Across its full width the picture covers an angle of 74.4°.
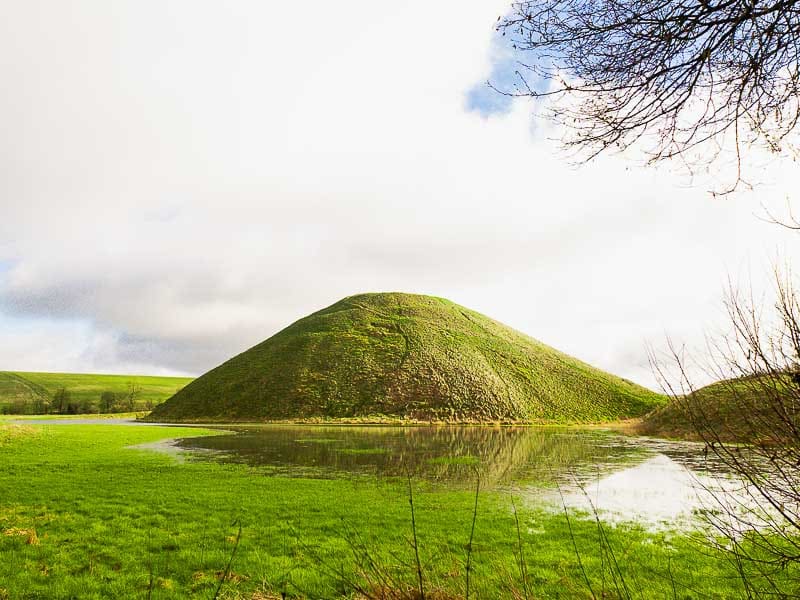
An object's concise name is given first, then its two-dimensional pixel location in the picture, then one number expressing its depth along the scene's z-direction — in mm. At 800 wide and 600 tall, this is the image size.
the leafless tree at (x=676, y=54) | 5203
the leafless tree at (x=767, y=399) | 4300
